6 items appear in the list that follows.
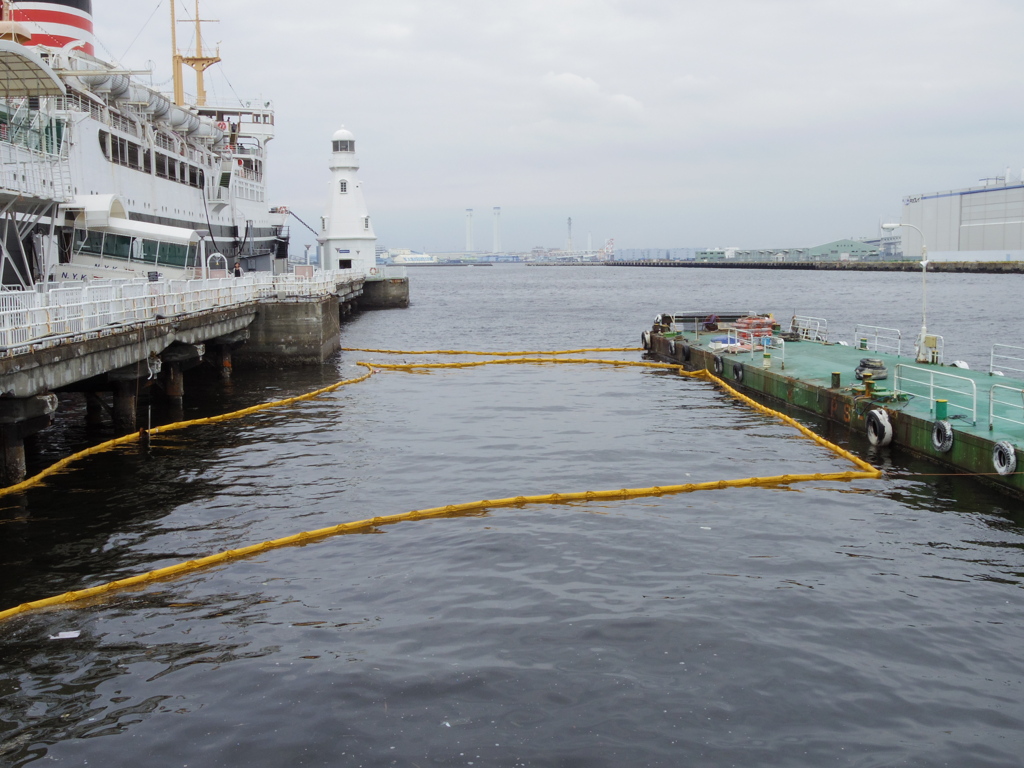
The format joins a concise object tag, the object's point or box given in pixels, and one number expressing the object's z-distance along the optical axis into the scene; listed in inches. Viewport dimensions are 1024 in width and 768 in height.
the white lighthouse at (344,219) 3225.9
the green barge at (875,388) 708.0
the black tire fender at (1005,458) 638.5
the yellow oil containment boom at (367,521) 482.7
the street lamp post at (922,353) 1097.3
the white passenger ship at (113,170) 1155.3
